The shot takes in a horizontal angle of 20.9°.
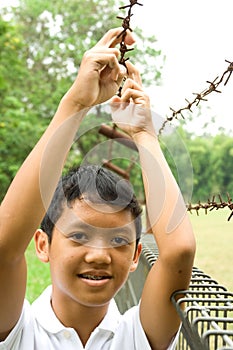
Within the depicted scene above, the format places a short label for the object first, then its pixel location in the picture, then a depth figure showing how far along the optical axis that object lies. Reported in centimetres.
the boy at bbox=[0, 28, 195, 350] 72
